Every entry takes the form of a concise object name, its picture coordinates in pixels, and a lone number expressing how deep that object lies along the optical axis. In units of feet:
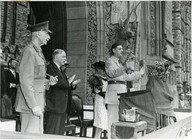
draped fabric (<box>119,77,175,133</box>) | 10.40
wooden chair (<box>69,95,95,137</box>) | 11.63
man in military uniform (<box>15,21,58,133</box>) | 8.87
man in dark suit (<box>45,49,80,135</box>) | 10.07
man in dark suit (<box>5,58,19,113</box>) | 11.71
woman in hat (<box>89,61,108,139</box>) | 11.46
